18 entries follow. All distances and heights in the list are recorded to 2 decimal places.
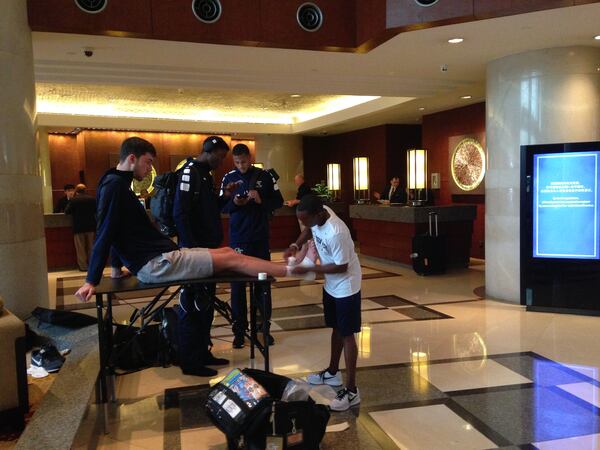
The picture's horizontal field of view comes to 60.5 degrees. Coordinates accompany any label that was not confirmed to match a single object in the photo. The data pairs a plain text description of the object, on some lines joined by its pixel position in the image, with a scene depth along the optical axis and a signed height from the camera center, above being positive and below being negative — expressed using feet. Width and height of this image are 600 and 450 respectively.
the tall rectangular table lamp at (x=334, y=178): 42.32 +0.81
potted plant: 39.59 -0.23
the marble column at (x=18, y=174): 12.48 +0.59
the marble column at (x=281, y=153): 46.85 +3.32
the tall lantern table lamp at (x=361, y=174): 37.91 +0.96
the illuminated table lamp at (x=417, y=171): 29.37 +0.82
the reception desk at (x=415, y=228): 27.32 -2.38
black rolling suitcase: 25.62 -3.44
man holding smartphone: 14.51 -0.62
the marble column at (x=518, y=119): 18.17 +2.26
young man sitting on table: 10.16 -1.01
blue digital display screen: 17.25 -0.84
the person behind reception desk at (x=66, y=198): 33.96 -0.14
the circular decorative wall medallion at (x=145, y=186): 44.70 +0.67
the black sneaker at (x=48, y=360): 11.04 -3.51
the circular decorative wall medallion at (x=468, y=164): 31.22 +1.22
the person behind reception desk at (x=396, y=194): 34.22 -0.55
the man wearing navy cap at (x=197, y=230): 12.44 -0.94
